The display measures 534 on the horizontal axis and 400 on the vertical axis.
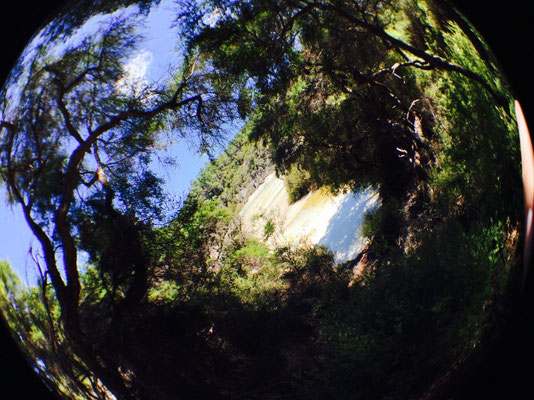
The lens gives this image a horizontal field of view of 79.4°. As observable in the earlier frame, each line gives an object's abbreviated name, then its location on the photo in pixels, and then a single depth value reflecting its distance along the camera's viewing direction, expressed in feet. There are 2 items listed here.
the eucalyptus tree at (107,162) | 8.49
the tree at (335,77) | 8.78
